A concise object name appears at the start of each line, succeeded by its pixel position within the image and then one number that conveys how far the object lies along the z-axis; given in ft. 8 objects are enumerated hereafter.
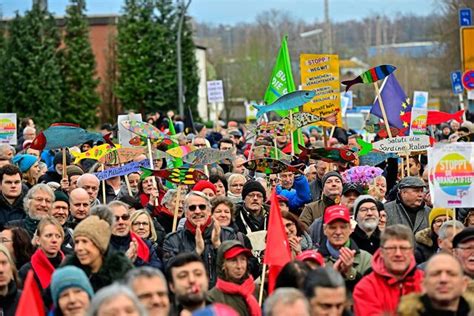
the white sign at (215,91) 107.45
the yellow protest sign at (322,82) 59.36
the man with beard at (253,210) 42.68
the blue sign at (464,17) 100.32
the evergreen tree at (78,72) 176.86
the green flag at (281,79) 62.75
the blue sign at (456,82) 109.06
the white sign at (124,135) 56.29
